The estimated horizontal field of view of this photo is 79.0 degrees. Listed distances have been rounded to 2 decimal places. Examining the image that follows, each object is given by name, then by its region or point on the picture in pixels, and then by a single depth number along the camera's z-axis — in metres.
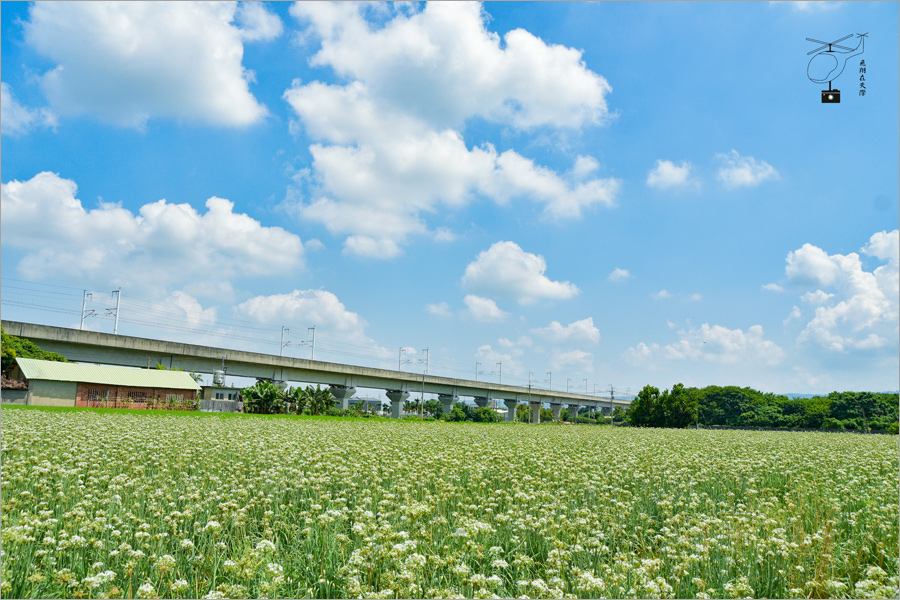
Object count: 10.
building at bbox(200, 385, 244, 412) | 58.60
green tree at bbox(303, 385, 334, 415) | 57.38
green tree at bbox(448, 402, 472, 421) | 86.32
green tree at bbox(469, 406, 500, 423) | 82.62
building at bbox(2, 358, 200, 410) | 45.66
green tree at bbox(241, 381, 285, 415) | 55.69
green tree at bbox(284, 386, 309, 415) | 56.81
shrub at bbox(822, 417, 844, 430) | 66.69
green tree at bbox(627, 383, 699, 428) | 63.16
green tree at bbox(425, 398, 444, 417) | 113.55
